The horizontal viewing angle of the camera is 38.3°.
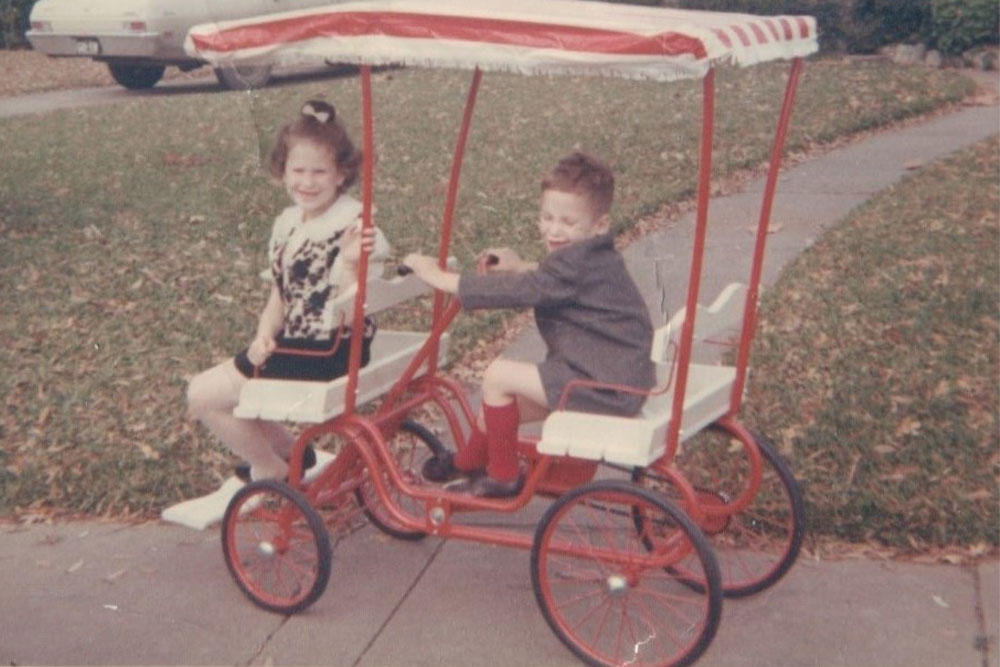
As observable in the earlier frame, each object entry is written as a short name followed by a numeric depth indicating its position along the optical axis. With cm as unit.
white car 1318
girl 423
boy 383
